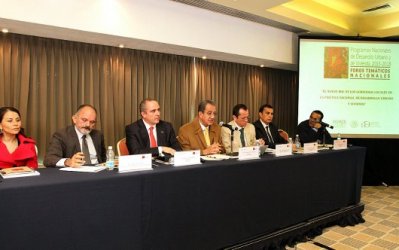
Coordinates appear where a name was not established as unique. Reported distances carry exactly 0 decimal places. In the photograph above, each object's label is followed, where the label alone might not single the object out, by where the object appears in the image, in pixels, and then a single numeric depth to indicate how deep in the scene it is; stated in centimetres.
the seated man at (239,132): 337
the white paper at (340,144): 326
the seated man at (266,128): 370
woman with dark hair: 222
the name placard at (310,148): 293
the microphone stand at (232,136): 314
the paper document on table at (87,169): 188
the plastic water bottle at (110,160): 197
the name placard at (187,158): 210
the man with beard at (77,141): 231
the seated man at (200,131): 311
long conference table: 149
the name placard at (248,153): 244
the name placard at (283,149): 271
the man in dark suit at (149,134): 278
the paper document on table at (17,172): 165
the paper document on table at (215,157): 236
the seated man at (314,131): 421
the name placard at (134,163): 187
